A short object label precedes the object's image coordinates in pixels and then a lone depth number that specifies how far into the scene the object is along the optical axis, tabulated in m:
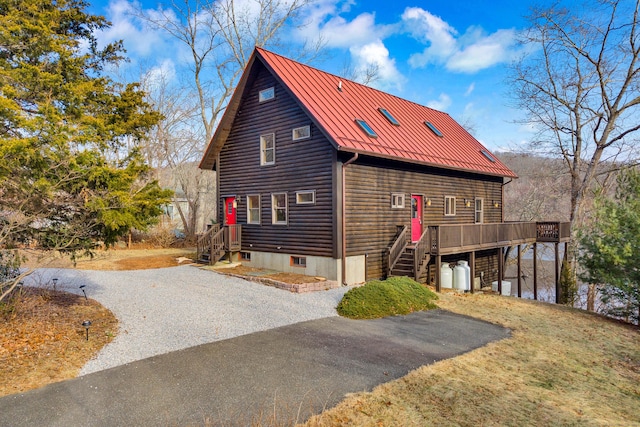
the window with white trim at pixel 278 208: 14.08
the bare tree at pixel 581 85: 18.92
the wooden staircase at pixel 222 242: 15.16
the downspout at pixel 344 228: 11.96
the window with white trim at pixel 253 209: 15.16
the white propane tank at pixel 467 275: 14.45
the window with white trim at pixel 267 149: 14.49
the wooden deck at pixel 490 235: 12.76
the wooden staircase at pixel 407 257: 12.40
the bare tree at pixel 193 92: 25.44
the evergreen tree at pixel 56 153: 5.91
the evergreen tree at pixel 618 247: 10.84
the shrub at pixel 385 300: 8.95
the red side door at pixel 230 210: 16.09
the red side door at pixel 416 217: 14.77
